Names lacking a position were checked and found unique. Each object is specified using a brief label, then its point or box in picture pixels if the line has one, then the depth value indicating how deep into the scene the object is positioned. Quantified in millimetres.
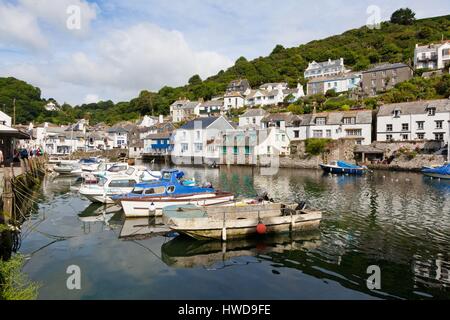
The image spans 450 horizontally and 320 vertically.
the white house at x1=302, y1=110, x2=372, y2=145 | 64312
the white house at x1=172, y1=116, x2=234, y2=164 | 72312
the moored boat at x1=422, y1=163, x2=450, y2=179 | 44894
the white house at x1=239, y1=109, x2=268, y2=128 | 79875
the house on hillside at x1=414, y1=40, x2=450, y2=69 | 89312
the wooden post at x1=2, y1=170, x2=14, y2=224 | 17953
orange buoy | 17425
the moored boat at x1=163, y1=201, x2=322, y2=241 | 16641
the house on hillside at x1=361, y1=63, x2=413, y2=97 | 84875
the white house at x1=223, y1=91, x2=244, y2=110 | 107188
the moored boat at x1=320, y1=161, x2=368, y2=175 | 52031
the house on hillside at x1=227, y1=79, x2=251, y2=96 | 121625
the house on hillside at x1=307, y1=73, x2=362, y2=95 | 93856
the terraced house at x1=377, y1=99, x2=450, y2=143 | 56719
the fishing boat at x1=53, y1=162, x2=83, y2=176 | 50462
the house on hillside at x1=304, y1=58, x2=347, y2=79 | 116312
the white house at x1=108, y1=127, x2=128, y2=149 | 104938
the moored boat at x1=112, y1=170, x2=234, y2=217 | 21945
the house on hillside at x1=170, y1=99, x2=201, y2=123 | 111438
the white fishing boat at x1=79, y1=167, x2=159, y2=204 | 26469
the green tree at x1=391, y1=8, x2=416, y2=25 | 160000
